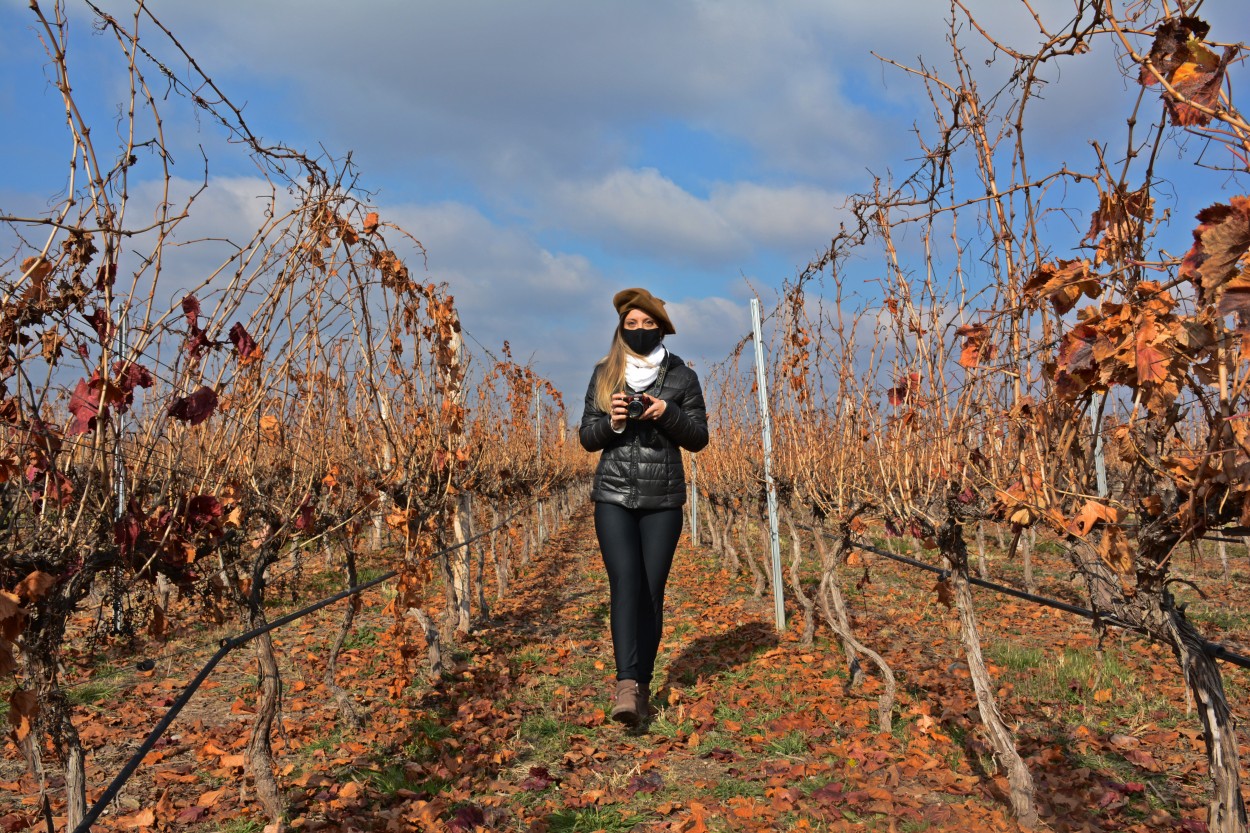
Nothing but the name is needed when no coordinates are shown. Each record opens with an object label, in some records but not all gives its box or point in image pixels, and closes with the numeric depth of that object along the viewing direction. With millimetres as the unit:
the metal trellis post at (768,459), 6836
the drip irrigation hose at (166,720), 1938
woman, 4164
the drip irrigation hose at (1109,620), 2172
